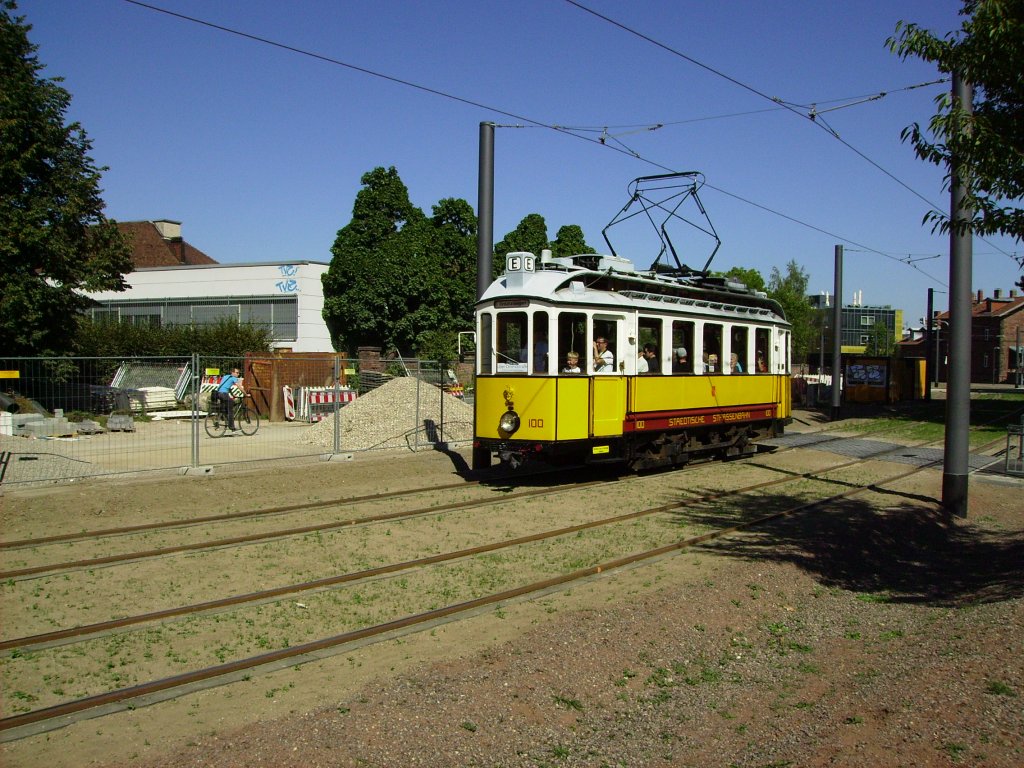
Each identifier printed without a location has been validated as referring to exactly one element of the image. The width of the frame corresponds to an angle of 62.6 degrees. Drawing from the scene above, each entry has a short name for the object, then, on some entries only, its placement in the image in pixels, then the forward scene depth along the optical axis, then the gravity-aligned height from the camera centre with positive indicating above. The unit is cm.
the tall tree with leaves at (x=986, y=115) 727 +235
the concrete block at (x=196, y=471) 1452 -180
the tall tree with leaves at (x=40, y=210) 2114 +411
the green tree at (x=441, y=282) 4025 +427
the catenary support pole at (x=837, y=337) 3148 +122
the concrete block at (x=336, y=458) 1667 -179
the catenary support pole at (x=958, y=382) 1199 -17
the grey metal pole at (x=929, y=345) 4259 +136
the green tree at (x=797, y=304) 6394 +509
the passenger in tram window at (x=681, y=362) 1501 +13
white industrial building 4591 +389
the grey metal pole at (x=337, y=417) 1706 -101
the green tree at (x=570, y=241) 4834 +740
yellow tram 1294 +9
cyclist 2080 -68
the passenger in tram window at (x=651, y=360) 1436 +16
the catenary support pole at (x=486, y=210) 1633 +309
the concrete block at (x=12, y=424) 1831 -127
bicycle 2108 -133
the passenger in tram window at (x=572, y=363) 1304 +9
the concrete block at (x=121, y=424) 2037 -139
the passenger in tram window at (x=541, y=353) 1299 +24
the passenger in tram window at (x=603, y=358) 1338 +18
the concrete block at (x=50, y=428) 1861 -141
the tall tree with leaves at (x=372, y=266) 3994 +484
